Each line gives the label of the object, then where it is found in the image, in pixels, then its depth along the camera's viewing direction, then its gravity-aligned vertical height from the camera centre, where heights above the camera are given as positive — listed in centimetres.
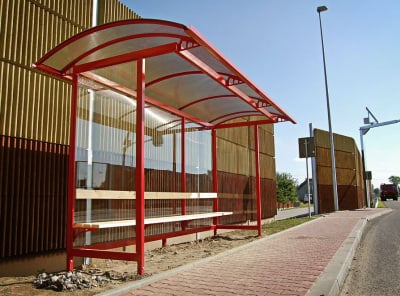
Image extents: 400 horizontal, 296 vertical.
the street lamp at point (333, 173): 2488 +126
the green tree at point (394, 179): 17872 +606
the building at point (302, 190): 8900 +43
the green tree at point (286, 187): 5159 +75
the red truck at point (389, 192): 6358 -3
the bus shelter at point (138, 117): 598 +162
